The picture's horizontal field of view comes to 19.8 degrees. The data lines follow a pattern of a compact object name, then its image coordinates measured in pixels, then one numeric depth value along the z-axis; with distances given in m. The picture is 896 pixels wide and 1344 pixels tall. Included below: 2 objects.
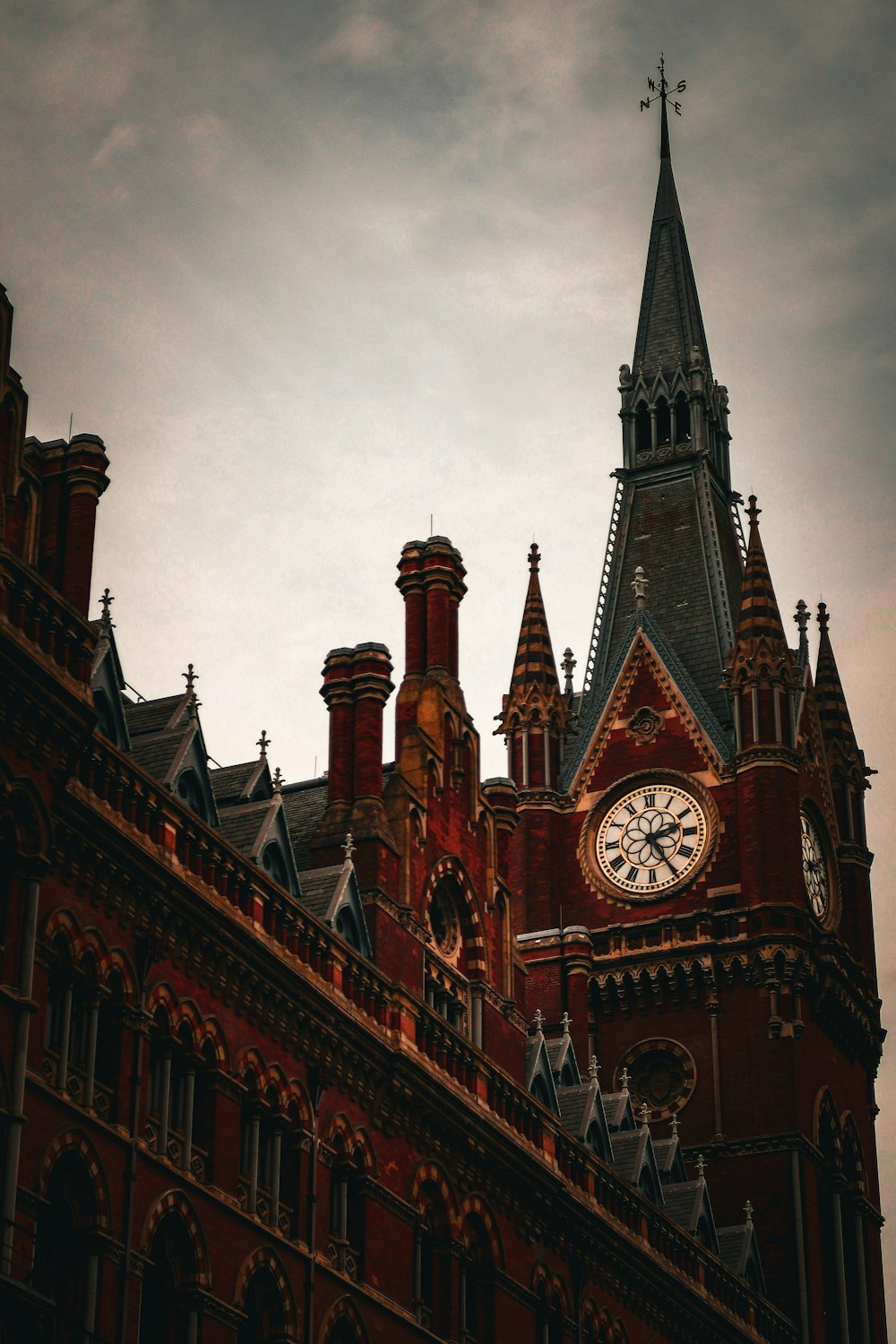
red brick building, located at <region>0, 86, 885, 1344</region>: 39.66
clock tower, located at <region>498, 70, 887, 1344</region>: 76.69
